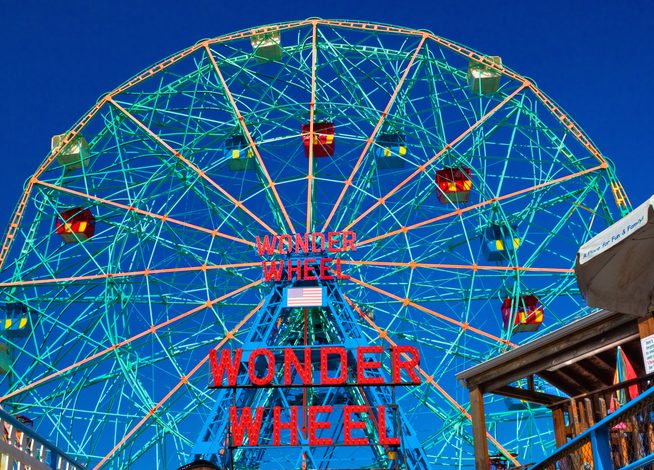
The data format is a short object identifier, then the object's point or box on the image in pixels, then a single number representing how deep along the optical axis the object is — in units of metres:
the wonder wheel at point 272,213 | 29.20
